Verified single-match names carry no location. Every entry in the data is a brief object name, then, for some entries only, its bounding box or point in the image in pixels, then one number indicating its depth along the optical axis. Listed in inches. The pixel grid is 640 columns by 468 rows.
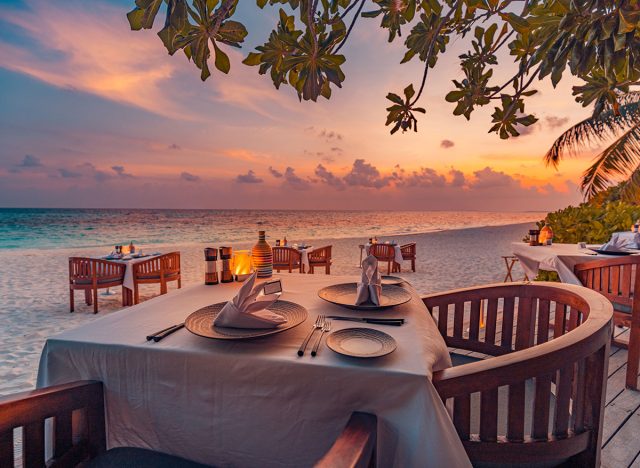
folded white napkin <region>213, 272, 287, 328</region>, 37.4
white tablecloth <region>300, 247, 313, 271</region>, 246.0
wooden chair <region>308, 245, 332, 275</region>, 253.6
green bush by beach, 180.4
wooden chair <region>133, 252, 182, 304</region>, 185.5
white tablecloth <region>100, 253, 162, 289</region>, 183.0
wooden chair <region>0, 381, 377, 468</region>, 27.5
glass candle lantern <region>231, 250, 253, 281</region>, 65.9
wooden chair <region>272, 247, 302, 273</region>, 233.1
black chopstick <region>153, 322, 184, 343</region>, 35.5
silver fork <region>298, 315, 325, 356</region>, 32.3
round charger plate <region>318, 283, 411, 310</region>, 47.7
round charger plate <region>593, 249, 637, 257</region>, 114.8
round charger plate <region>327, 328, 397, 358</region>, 31.5
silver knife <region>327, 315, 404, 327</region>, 41.6
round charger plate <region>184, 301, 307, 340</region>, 35.2
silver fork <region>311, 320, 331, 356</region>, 32.1
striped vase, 68.4
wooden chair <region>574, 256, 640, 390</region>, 85.0
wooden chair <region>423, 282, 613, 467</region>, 28.8
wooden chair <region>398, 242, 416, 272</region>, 324.2
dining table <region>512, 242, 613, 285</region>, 110.9
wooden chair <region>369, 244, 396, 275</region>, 305.1
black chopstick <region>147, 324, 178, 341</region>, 35.6
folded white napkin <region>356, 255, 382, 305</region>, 49.1
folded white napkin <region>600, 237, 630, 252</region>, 119.2
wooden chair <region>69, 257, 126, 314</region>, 175.0
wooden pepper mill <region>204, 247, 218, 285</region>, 62.6
